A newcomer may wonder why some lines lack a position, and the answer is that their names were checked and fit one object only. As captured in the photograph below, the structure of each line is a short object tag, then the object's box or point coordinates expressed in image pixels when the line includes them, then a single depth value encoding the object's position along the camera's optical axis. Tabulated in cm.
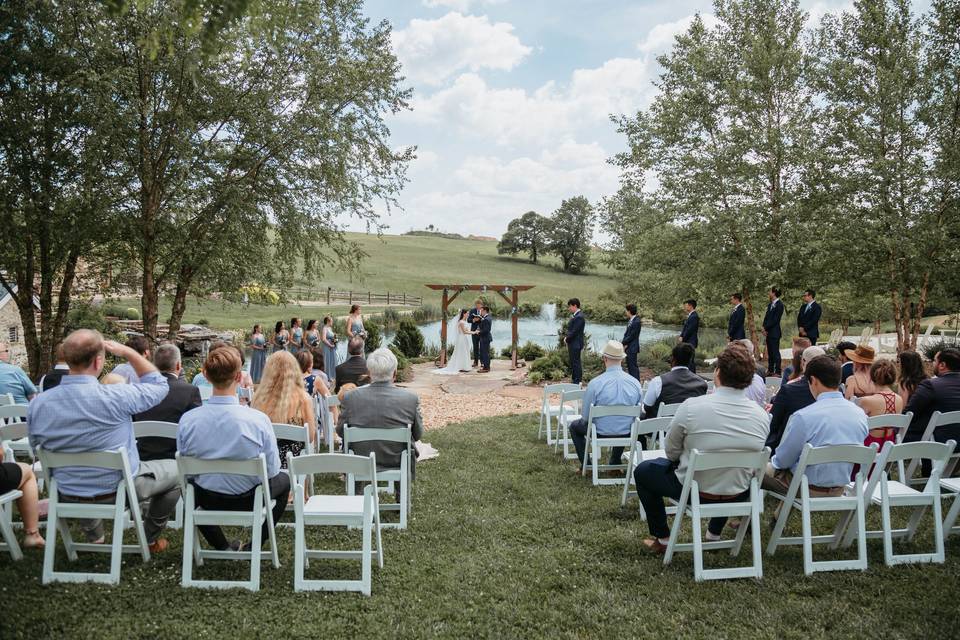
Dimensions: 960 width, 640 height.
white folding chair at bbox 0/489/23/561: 393
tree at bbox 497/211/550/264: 8594
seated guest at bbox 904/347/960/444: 533
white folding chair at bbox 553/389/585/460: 770
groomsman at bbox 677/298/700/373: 1302
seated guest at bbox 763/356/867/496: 424
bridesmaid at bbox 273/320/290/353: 1539
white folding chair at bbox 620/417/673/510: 543
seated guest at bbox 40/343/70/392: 554
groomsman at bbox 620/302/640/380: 1345
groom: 1755
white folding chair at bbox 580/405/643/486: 615
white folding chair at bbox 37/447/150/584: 372
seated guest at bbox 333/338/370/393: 806
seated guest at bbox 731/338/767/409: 676
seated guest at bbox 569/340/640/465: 639
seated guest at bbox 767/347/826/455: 510
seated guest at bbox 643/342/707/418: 647
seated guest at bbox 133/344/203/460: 472
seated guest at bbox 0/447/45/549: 407
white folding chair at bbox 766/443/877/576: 395
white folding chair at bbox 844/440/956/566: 416
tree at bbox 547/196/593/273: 8156
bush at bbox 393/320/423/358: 2077
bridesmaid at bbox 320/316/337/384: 1531
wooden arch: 1800
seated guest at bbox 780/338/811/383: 607
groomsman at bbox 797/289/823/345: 1312
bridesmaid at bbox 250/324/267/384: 1511
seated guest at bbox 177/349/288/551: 388
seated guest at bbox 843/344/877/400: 588
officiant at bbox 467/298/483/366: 1781
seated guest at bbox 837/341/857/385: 737
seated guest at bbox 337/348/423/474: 527
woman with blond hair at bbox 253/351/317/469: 517
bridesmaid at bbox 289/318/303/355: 1493
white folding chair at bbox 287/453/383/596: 378
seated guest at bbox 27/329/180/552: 387
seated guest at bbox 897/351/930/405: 588
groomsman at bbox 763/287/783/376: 1367
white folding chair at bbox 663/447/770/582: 389
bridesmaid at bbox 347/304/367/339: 1454
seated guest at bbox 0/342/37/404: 613
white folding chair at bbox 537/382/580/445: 834
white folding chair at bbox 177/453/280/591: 367
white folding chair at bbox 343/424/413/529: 487
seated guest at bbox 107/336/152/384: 536
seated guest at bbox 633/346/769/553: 410
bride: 1745
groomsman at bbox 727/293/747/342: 1387
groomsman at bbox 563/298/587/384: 1336
